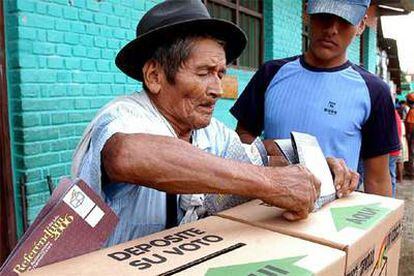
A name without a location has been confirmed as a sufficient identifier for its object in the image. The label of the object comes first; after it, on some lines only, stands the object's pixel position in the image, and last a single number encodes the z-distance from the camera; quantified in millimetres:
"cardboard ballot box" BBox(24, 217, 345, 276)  811
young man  1728
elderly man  972
